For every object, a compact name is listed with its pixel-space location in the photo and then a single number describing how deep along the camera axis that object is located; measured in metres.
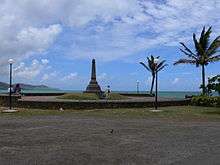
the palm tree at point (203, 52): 20.68
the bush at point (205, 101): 15.57
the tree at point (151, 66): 27.44
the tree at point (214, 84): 13.83
